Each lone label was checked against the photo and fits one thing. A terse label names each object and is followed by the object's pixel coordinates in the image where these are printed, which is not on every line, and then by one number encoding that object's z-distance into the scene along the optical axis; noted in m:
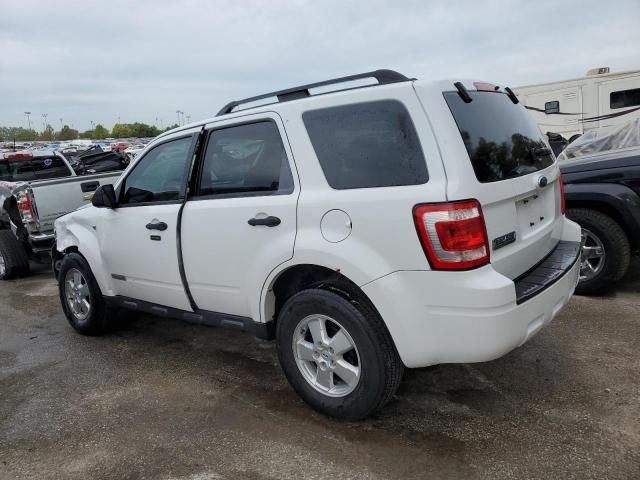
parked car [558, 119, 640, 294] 4.36
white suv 2.41
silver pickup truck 6.46
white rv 15.56
